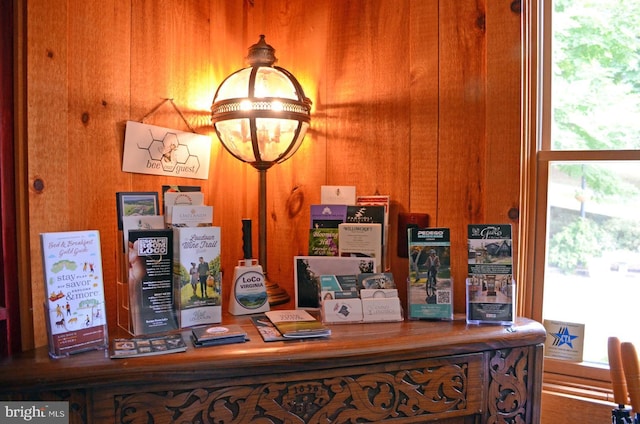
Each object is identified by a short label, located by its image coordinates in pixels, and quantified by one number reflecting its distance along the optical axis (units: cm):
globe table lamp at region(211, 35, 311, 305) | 163
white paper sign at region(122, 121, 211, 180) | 150
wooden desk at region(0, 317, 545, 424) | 109
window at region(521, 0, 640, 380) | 154
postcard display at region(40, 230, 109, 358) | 113
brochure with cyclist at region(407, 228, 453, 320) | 150
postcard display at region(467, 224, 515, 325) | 145
